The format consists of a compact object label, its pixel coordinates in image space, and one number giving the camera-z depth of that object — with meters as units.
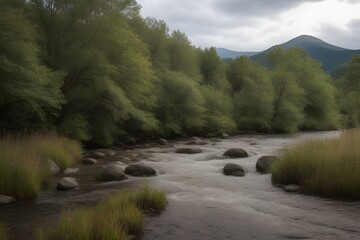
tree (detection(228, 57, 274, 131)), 46.03
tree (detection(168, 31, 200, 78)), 45.88
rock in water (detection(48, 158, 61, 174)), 14.54
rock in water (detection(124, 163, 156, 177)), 15.15
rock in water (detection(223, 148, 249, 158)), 20.89
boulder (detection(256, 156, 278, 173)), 15.89
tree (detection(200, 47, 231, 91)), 54.34
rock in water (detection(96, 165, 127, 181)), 13.94
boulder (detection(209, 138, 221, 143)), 32.95
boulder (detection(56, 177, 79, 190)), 12.05
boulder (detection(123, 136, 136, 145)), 30.47
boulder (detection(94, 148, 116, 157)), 22.27
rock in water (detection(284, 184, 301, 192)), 11.95
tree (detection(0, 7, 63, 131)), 16.25
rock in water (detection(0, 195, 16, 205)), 9.77
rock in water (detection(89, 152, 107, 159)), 20.80
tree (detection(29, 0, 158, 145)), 25.47
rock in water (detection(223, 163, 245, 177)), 15.27
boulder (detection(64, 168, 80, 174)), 15.45
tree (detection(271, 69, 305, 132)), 46.22
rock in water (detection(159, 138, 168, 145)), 30.62
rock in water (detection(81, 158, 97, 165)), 18.31
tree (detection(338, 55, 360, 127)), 56.77
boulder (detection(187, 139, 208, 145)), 30.34
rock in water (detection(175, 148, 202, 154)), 23.45
